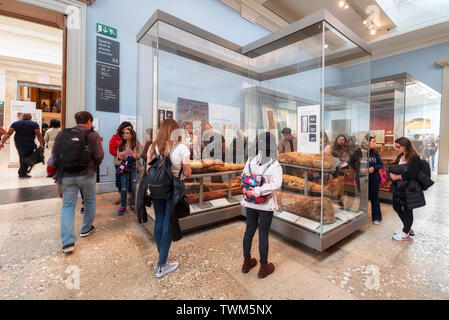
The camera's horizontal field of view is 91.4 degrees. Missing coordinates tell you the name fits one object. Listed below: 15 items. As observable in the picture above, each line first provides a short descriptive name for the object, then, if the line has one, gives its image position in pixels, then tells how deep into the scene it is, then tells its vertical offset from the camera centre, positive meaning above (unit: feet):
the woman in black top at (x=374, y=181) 11.74 -1.40
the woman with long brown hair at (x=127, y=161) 12.02 -0.58
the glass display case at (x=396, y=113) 17.74 +3.86
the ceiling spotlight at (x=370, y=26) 26.51 +16.00
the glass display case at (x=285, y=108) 8.84 +2.18
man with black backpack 7.82 -0.48
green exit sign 15.35 +8.57
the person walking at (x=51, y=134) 22.78 +1.61
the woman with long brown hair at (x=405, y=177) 9.11 -0.91
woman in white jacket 6.55 -1.33
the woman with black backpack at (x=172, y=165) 6.62 -0.41
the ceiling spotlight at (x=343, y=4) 23.50 +16.38
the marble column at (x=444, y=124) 26.84 +4.01
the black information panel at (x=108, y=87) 15.61 +4.57
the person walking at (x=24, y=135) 19.11 +1.23
